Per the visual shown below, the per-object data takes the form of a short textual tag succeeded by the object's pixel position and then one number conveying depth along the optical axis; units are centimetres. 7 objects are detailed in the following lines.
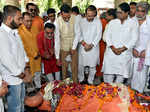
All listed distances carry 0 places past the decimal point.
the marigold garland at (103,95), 211
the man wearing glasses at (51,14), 346
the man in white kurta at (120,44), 286
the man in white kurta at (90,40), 322
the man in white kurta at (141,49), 281
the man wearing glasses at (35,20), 317
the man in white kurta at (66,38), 299
